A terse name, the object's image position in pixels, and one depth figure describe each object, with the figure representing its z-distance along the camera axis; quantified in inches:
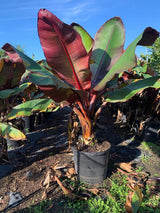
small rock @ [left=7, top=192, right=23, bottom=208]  76.0
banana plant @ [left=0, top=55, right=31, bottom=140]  82.0
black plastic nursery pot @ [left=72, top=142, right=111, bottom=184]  84.8
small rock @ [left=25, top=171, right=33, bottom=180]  95.4
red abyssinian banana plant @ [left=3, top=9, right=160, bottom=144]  61.4
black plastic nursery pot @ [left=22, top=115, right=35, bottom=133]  178.7
